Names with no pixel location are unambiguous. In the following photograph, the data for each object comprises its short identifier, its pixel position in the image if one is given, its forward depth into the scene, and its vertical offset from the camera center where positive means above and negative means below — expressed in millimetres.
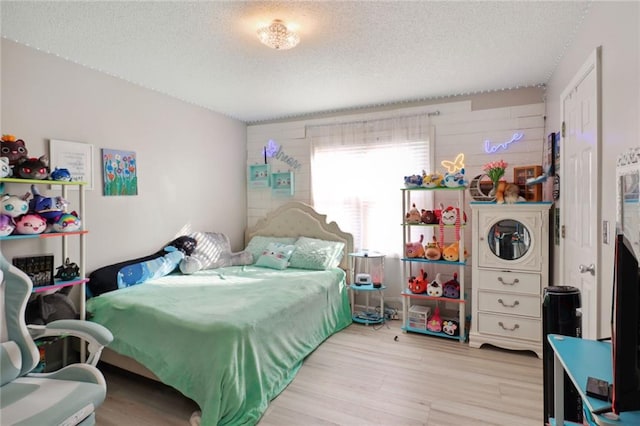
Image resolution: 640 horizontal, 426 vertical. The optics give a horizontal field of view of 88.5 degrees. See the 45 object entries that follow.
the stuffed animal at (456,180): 3150 +263
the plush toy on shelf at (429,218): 3328 -109
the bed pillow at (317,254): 3654 -528
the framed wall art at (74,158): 2514 +412
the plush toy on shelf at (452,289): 3227 -812
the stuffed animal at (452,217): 3152 -96
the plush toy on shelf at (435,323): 3262 -1162
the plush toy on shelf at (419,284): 3359 -790
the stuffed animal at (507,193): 2949 +125
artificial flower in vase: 3006 +329
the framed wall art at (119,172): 2900 +344
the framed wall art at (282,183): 4352 +340
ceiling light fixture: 2070 +1120
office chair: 1448 -853
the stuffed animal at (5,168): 1992 +263
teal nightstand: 3576 -1211
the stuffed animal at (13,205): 2053 +31
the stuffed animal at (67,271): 2369 -447
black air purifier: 1485 -549
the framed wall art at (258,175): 4508 +462
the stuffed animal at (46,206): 2229 +28
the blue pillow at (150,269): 2824 -553
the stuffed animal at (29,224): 2107 -90
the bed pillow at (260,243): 4062 -433
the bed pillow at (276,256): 3698 -553
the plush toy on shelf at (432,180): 3252 +269
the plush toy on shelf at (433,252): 3279 -447
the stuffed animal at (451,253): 3217 -454
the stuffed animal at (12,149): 2064 +392
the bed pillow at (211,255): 3396 -526
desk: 867 -529
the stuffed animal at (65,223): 2295 -92
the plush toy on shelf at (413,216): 3395 -90
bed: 1915 -834
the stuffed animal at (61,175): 2301 +247
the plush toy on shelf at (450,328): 3194 -1180
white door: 1789 +122
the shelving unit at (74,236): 2186 -230
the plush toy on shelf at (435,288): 3268 -806
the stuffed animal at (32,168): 2135 +281
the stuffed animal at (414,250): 3414 -444
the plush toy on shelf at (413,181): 3346 +269
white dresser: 2844 -590
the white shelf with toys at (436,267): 3182 -655
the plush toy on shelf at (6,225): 1988 -90
